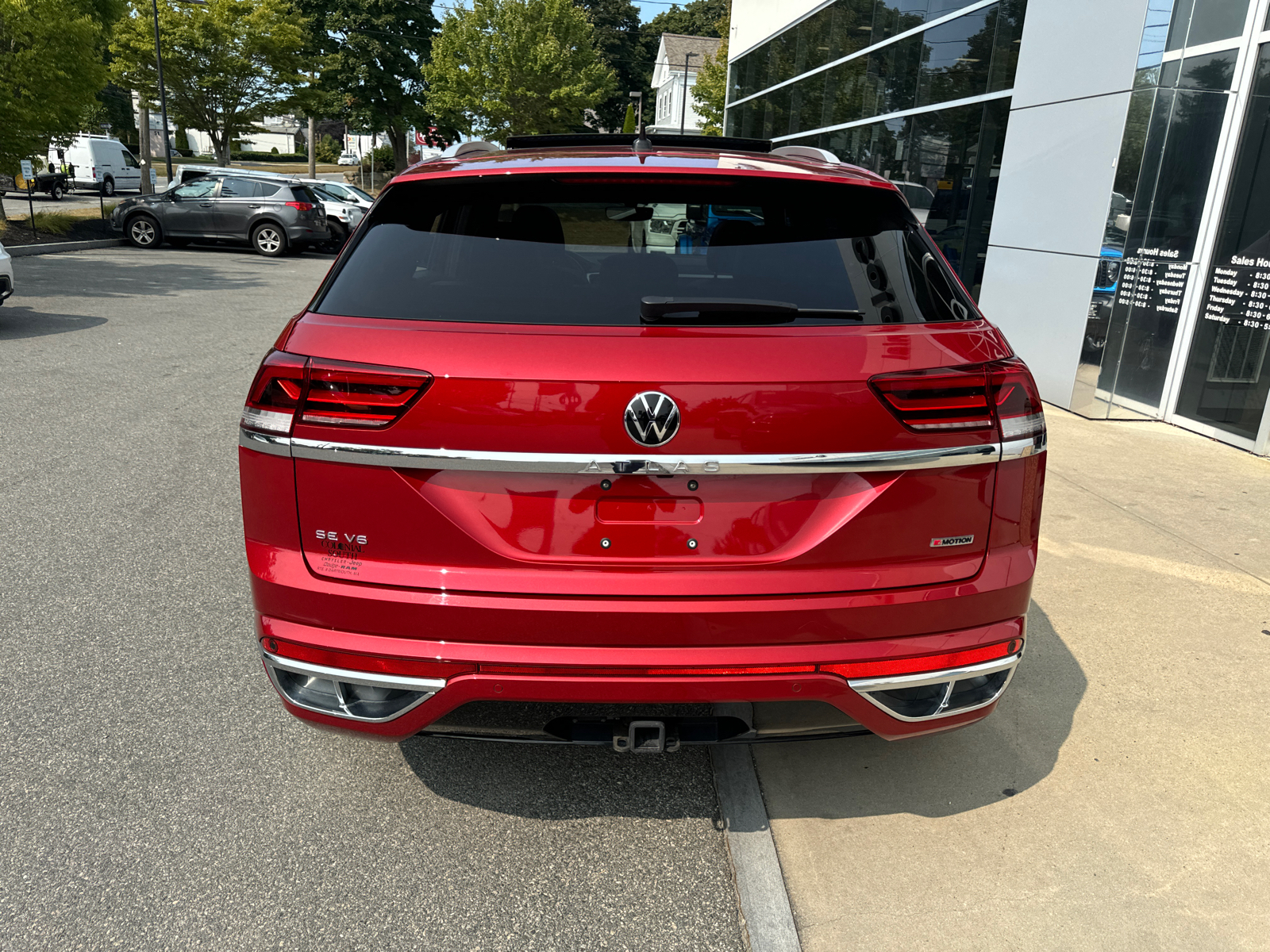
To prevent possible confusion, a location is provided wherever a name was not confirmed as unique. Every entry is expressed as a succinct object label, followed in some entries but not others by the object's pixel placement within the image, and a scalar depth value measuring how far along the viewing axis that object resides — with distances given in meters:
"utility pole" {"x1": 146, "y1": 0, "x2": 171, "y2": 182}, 30.88
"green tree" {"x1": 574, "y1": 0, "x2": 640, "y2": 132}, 88.44
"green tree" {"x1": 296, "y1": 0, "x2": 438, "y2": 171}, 51.41
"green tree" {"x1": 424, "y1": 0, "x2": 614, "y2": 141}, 48.38
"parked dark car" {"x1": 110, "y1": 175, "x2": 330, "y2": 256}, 22.80
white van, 39.94
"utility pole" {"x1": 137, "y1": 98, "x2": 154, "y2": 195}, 34.09
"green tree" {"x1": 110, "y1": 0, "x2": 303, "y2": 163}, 34.41
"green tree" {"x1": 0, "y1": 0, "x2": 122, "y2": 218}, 17.78
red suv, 2.23
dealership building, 7.59
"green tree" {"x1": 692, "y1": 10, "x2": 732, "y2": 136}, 40.09
